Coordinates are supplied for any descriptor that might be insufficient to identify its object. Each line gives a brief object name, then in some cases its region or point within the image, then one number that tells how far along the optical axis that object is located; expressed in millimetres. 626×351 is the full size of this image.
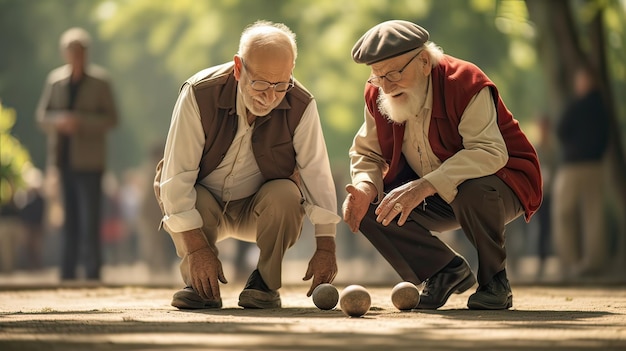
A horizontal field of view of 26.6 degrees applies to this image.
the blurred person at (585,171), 14508
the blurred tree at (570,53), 15477
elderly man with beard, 7000
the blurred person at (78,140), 12805
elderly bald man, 7023
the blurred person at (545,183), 17234
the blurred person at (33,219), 21016
